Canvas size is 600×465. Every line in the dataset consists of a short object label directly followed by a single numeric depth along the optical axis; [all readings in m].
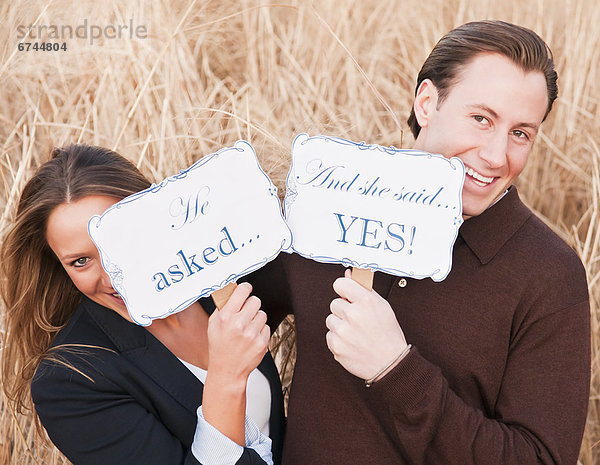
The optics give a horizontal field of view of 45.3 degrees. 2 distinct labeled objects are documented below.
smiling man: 1.20
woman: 1.30
